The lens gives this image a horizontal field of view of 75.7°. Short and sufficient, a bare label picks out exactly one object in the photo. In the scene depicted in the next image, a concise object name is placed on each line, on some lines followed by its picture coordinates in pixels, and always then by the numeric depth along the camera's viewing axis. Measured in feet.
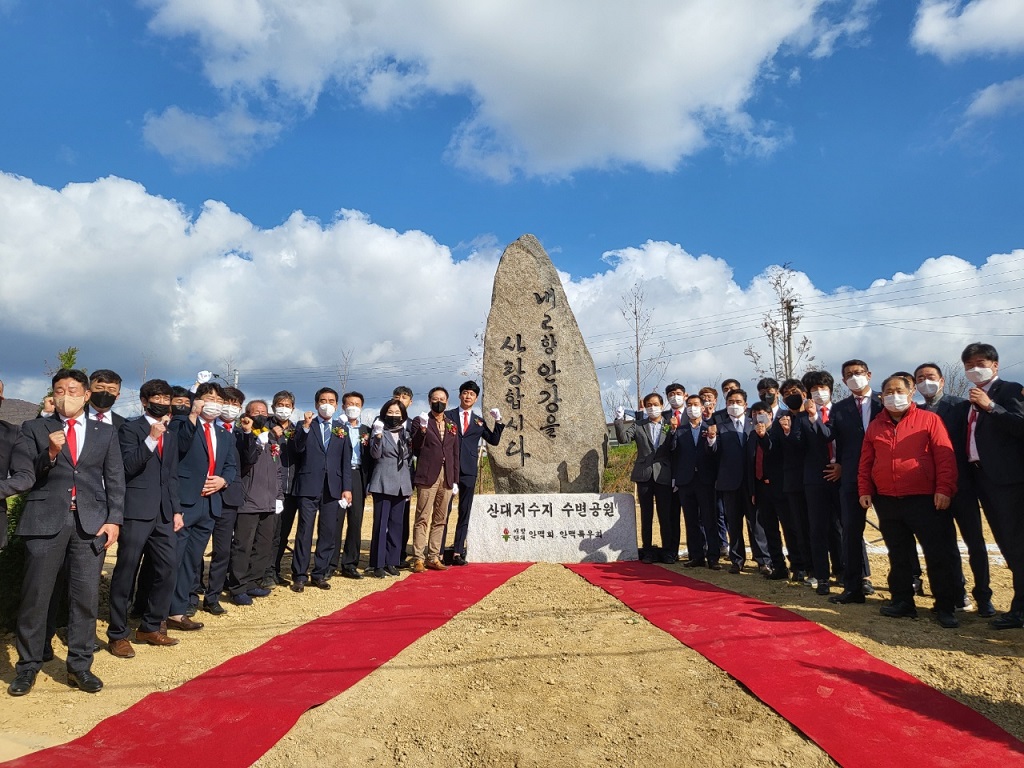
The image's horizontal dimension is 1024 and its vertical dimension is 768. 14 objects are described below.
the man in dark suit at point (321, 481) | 18.57
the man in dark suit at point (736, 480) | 19.45
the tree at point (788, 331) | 60.29
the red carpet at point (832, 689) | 8.03
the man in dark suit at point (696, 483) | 20.34
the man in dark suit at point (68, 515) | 10.75
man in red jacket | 13.58
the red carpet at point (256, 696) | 8.40
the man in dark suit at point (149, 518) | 12.78
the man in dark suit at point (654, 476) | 21.04
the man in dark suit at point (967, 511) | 14.17
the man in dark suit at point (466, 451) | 21.79
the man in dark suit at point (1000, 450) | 12.85
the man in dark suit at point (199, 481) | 14.65
